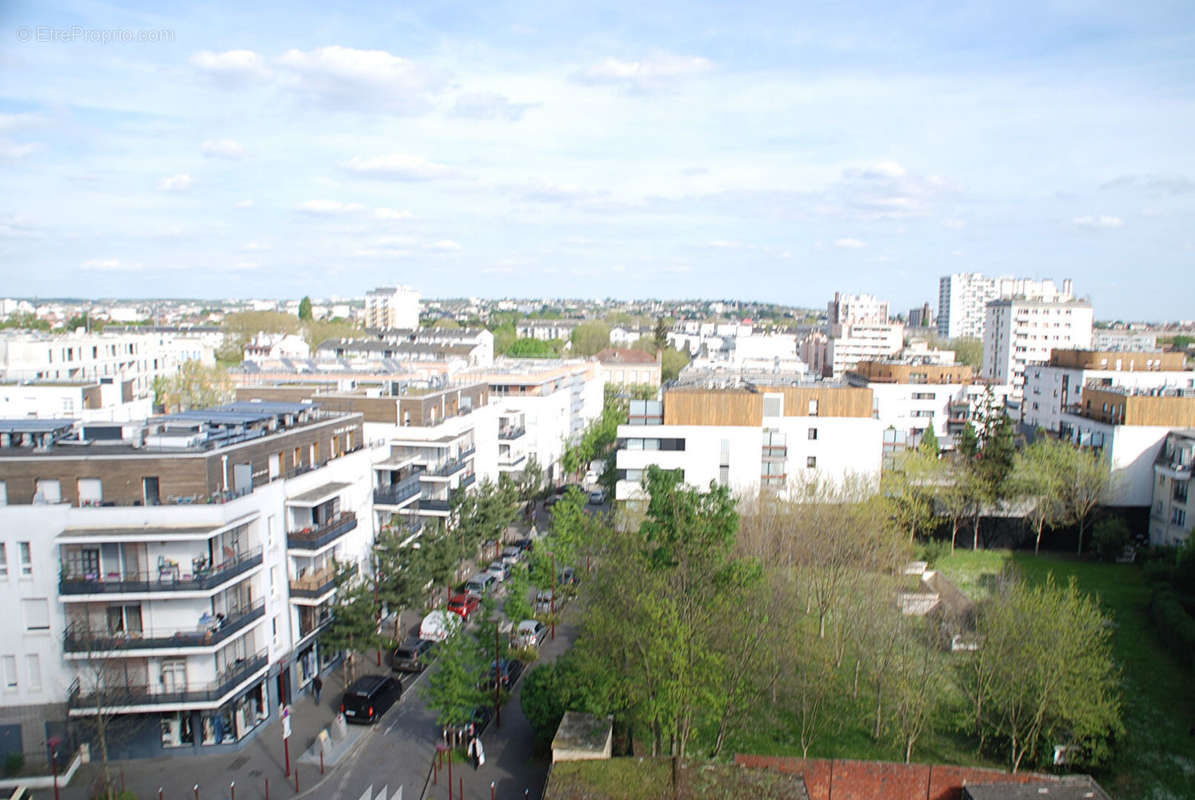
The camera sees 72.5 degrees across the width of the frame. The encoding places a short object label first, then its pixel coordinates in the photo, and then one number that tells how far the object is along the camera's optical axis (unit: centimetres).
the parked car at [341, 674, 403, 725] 2250
